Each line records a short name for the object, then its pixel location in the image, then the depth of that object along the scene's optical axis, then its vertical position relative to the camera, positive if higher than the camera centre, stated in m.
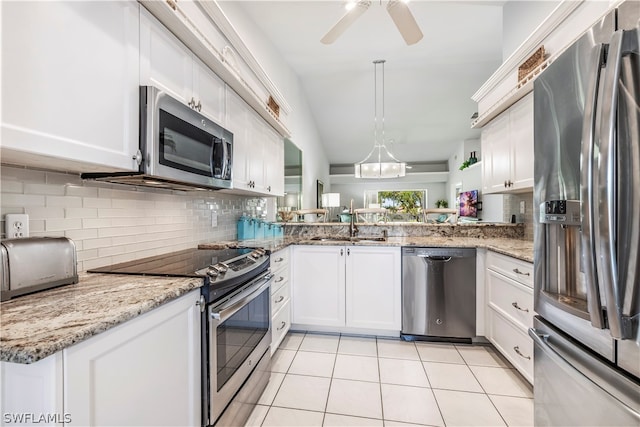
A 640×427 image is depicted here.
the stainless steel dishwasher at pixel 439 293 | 2.44 -0.68
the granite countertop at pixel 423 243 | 2.15 -0.24
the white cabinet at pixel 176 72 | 1.24 +0.75
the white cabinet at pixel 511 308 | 1.79 -0.67
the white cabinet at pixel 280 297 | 2.15 -0.68
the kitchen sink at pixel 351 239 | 2.89 -0.25
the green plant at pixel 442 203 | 8.52 +0.37
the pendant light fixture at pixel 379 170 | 5.30 +0.87
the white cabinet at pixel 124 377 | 0.63 -0.44
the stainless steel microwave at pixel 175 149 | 1.21 +0.34
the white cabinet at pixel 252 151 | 2.06 +0.57
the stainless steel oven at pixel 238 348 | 1.25 -0.70
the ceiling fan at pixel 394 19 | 1.94 +1.45
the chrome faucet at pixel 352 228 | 3.08 -0.14
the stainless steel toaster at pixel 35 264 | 0.87 -0.16
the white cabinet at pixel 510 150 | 2.13 +0.56
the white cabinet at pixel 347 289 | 2.54 -0.67
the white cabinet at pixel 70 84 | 0.77 +0.43
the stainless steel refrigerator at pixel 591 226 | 0.75 -0.03
